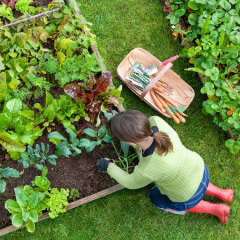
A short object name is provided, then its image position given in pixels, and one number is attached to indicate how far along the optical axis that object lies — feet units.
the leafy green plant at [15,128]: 8.32
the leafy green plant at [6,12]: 9.67
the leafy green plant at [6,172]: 8.39
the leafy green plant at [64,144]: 8.93
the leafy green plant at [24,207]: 8.21
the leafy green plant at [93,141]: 9.07
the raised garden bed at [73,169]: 9.61
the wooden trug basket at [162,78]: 11.01
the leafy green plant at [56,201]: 8.84
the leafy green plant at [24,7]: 9.84
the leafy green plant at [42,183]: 8.61
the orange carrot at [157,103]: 10.88
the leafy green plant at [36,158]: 8.74
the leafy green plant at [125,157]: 9.80
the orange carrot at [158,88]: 11.00
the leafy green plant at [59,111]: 9.00
